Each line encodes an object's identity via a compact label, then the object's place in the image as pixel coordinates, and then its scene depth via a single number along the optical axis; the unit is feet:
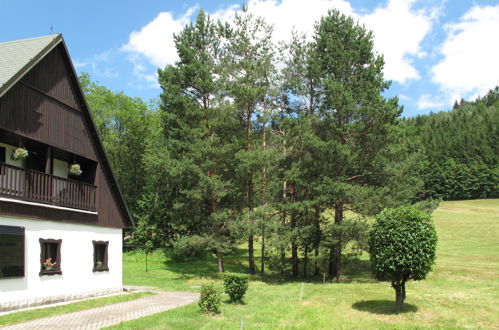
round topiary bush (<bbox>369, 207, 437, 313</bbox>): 46.39
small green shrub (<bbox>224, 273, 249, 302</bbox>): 54.08
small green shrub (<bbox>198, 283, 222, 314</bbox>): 46.29
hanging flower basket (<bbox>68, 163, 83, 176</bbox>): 57.77
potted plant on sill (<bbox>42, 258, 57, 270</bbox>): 52.24
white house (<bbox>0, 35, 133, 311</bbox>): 46.73
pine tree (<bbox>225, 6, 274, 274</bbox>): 92.89
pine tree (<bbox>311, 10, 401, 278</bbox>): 84.58
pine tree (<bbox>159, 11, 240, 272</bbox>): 93.35
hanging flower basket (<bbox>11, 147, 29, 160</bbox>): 47.70
